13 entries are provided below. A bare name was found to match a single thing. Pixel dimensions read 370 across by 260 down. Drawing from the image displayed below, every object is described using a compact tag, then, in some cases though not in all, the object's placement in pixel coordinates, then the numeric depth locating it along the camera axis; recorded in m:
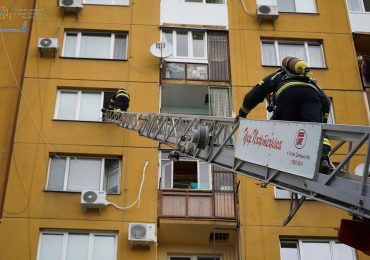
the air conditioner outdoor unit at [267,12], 17.30
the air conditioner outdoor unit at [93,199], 13.52
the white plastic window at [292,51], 17.19
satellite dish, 15.85
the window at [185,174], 14.98
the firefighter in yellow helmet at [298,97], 6.85
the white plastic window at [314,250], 13.78
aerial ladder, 5.51
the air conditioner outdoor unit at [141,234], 13.13
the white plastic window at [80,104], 15.60
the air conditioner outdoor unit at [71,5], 17.03
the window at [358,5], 18.59
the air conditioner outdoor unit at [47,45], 16.06
